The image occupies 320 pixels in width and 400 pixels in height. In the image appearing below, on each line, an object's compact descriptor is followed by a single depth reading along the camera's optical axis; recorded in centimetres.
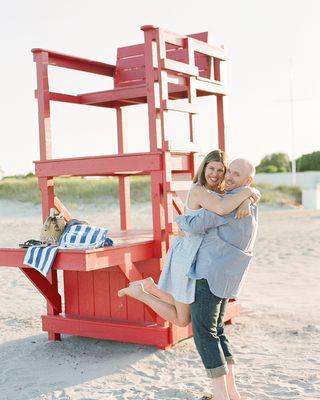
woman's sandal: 570
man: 434
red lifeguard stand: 581
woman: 438
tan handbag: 572
